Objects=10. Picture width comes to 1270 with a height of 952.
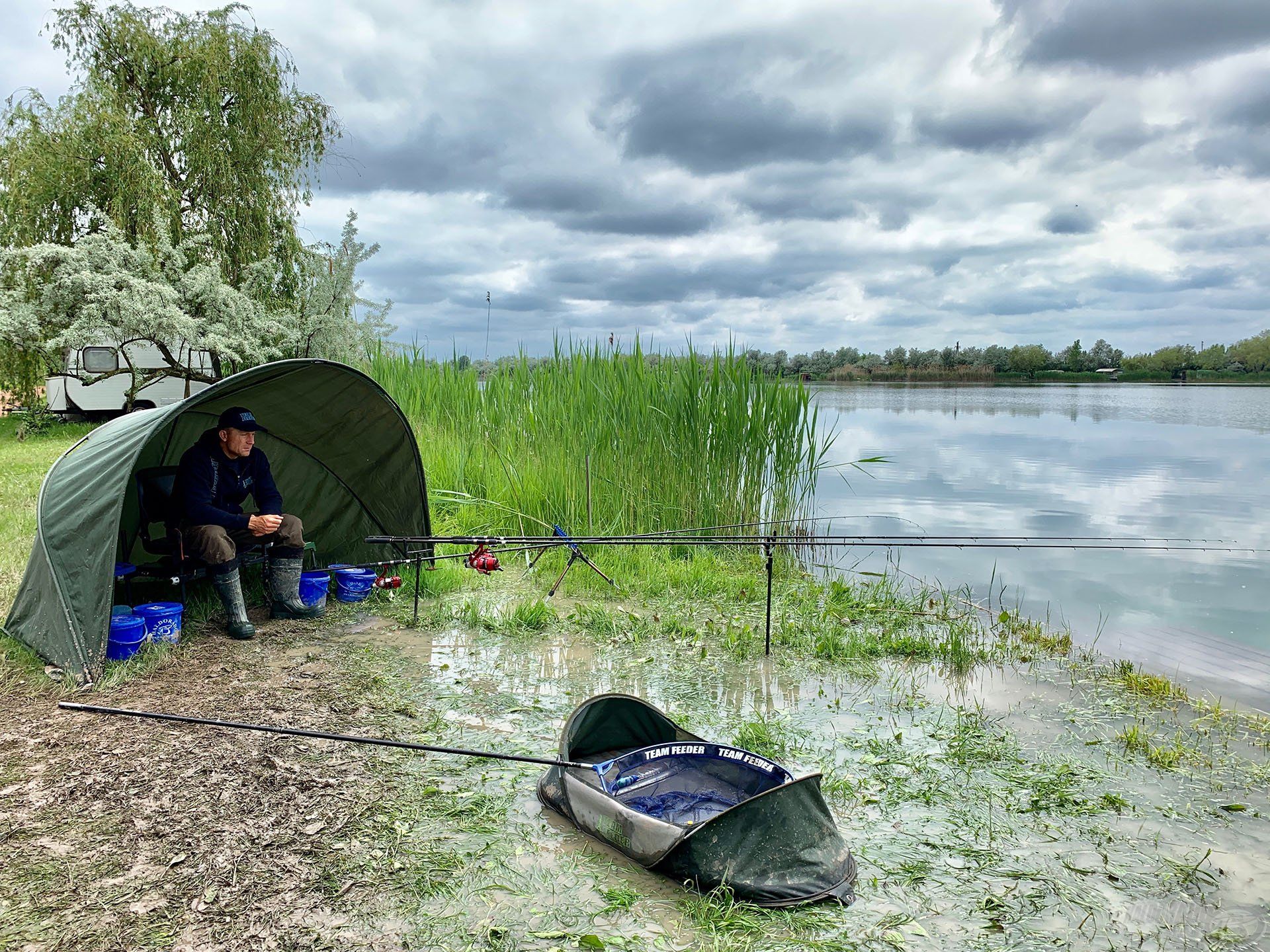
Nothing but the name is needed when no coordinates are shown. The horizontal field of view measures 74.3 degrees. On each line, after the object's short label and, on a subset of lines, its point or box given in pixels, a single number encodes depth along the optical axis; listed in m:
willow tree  14.01
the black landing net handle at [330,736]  2.60
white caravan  15.05
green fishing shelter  4.39
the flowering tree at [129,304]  11.46
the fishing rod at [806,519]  5.49
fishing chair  5.20
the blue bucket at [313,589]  5.77
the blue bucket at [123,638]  4.54
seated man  5.13
